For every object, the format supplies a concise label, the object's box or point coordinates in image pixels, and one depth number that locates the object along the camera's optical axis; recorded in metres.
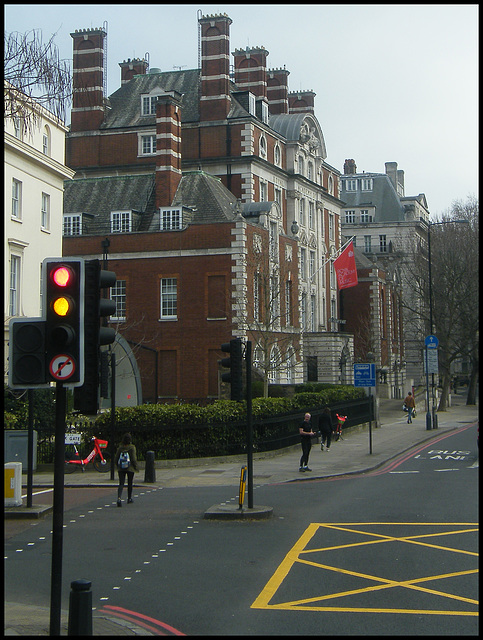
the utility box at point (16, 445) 21.06
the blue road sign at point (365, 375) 29.89
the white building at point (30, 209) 31.64
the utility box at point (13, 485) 17.12
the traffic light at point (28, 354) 7.91
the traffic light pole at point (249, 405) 17.30
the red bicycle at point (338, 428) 35.97
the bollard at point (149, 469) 21.95
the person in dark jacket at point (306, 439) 23.70
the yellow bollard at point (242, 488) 16.06
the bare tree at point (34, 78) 11.66
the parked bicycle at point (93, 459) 24.33
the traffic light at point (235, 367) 16.89
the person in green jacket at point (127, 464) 17.81
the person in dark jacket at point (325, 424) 29.66
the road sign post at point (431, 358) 41.53
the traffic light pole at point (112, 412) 22.52
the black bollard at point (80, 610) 7.51
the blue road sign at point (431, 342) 41.41
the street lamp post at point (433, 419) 41.06
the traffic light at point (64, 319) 7.86
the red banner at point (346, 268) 50.25
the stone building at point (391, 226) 76.56
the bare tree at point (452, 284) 56.56
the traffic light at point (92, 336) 8.09
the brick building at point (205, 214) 43.91
